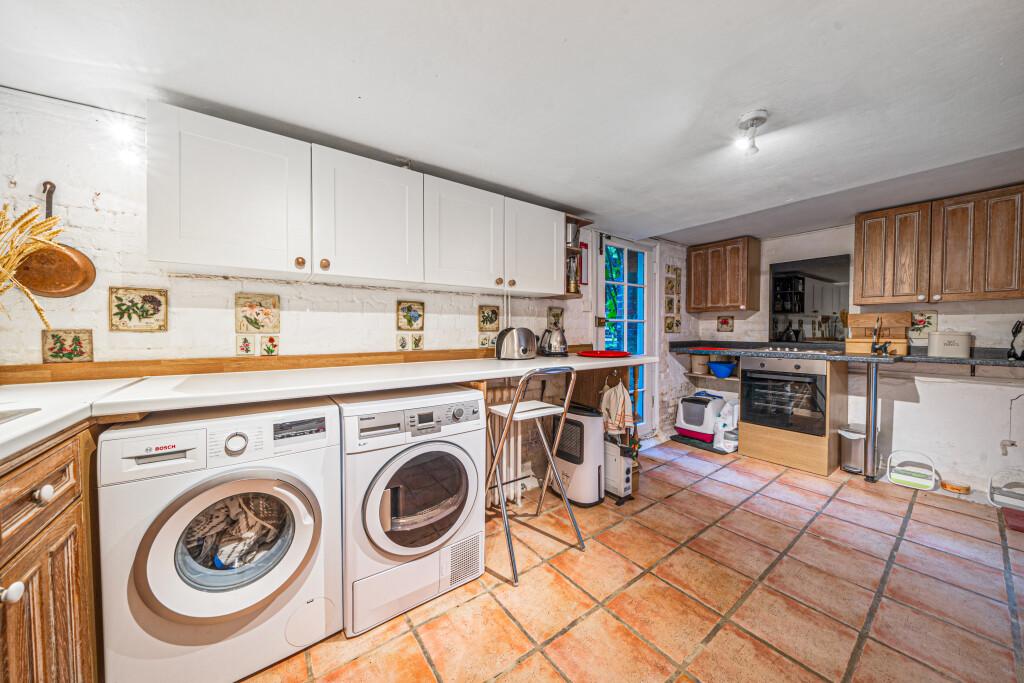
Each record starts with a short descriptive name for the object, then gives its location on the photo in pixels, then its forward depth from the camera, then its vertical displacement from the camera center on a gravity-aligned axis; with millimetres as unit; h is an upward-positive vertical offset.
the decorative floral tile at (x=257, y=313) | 1833 +107
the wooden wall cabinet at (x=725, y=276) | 3814 +646
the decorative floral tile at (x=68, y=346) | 1497 -54
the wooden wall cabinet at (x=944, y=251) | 2455 +631
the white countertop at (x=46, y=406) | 784 -212
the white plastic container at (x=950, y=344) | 2676 -58
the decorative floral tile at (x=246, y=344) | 1827 -52
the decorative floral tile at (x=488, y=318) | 2666 +121
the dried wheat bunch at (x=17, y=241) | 1162 +334
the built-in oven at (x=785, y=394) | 3123 -530
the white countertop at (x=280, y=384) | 1166 -200
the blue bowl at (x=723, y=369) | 3895 -357
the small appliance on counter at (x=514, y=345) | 2543 -72
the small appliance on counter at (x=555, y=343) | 2836 -63
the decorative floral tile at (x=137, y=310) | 1602 +106
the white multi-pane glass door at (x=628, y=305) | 3613 +314
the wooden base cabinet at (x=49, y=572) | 773 -588
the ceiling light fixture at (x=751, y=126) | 1617 +970
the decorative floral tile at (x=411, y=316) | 2314 +121
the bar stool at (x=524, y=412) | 1820 -423
